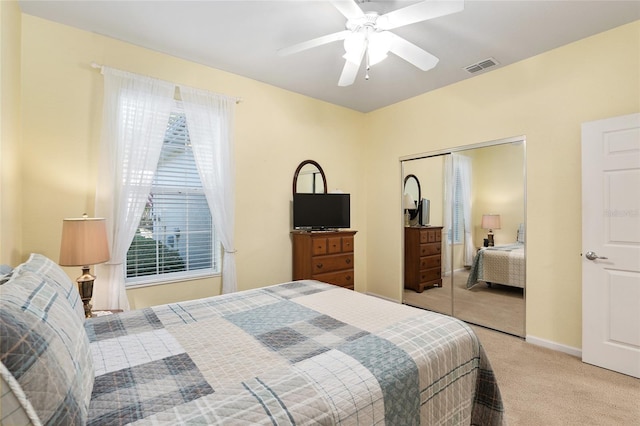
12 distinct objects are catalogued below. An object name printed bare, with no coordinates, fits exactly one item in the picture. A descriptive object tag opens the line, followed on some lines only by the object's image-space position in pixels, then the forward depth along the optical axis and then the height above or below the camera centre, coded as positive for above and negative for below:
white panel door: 2.40 -0.23
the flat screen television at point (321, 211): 3.79 +0.04
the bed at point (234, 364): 0.82 -0.58
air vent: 3.11 +1.57
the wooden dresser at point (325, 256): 3.64 -0.52
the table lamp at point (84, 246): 2.13 -0.23
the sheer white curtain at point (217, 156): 3.10 +0.61
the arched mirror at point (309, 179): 3.98 +0.48
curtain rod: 2.59 +1.26
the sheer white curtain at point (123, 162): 2.59 +0.45
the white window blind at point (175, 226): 2.94 -0.12
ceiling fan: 1.79 +1.22
